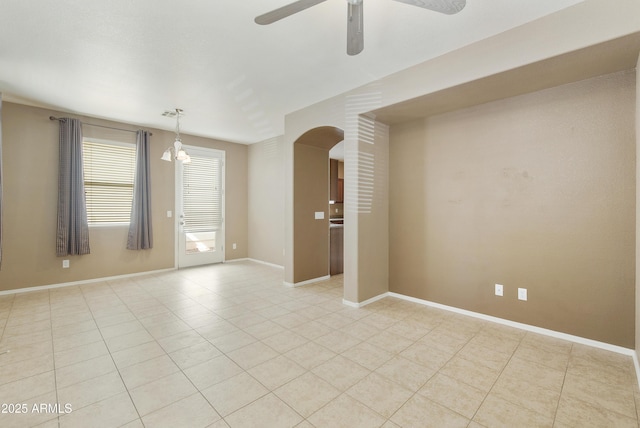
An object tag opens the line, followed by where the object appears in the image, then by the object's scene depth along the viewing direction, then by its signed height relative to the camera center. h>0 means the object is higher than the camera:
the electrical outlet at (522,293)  2.90 -0.80
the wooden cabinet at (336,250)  5.23 -0.63
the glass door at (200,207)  5.71 +0.19
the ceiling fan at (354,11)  1.60 +1.19
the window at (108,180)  4.65 +0.63
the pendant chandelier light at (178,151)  4.15 +0.96
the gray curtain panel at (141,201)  4.98 +0.28
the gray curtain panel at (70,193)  4.30 +0.37
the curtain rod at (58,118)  4.27 +1.49
